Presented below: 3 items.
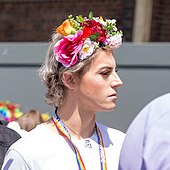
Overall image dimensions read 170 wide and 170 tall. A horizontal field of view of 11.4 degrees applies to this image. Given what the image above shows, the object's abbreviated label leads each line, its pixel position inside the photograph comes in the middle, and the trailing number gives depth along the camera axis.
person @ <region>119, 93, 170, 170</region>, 2.66
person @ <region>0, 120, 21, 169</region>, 4.30
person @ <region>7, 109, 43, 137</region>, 7.56
